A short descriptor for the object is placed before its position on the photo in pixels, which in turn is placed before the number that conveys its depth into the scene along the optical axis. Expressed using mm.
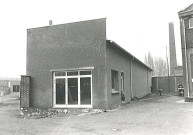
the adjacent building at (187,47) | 16406
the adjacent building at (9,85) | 50603
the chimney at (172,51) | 44875
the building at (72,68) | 13930
